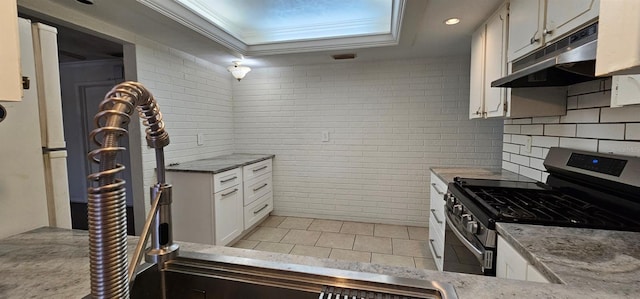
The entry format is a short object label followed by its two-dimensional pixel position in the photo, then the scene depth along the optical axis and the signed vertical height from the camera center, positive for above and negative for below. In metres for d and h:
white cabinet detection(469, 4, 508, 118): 1.95 +0.49
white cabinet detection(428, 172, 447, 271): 2.19 -0.77
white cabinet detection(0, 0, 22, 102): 0.55 +0.15
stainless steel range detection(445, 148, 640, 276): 1.21 -0.37
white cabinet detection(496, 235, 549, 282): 0.93 -0.50
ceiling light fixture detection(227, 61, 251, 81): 3.22 +0.68
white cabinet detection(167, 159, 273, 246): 2.62 -0.73
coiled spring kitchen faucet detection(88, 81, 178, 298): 0.45 -0.11
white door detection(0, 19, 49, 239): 1.12 -0.13
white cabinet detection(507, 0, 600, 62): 1.19 +0.53
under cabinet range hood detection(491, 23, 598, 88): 0.94 +0.28
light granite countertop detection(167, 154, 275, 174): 2.67 -0.35
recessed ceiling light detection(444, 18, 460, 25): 2.20 +0.85
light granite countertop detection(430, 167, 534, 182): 2.16 -0.37
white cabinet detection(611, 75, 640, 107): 1.00 +0.14
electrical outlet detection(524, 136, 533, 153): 2.13 -0.12
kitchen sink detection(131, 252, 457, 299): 0.71 -0.41
